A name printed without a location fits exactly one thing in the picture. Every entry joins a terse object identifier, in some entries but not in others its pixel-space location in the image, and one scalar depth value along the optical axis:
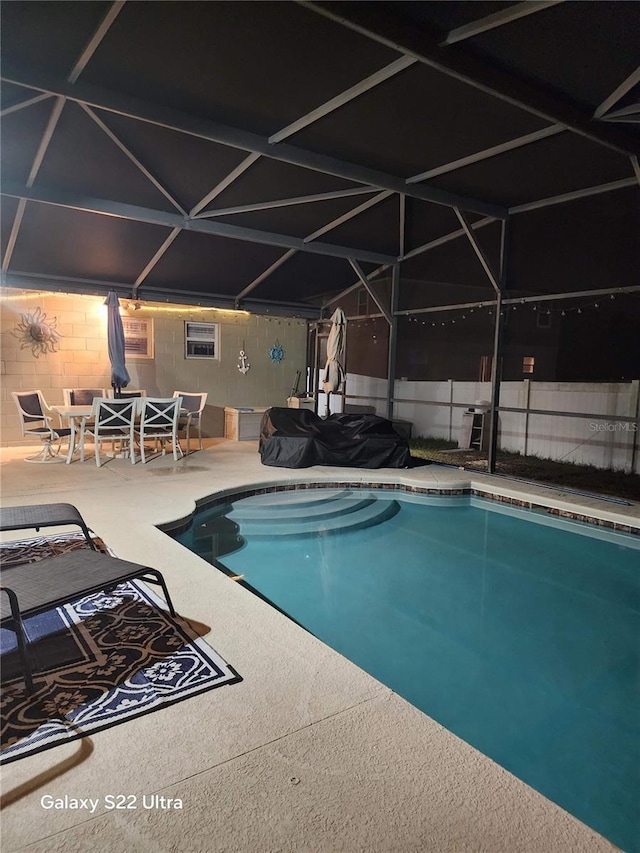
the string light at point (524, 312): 9.44
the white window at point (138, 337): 9.62
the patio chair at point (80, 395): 8.48
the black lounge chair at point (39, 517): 2.88
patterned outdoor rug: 1.91
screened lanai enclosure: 3.35
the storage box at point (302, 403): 11.02
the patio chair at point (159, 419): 7.35
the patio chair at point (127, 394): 8.52
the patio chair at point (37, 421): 7.24
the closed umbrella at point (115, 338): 8.17
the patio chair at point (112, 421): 6.99
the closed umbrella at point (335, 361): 8.86
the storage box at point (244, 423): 10.00
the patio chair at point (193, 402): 8.92
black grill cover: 7.27
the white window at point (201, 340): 10.27
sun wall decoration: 8.52
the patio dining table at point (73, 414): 7.03
